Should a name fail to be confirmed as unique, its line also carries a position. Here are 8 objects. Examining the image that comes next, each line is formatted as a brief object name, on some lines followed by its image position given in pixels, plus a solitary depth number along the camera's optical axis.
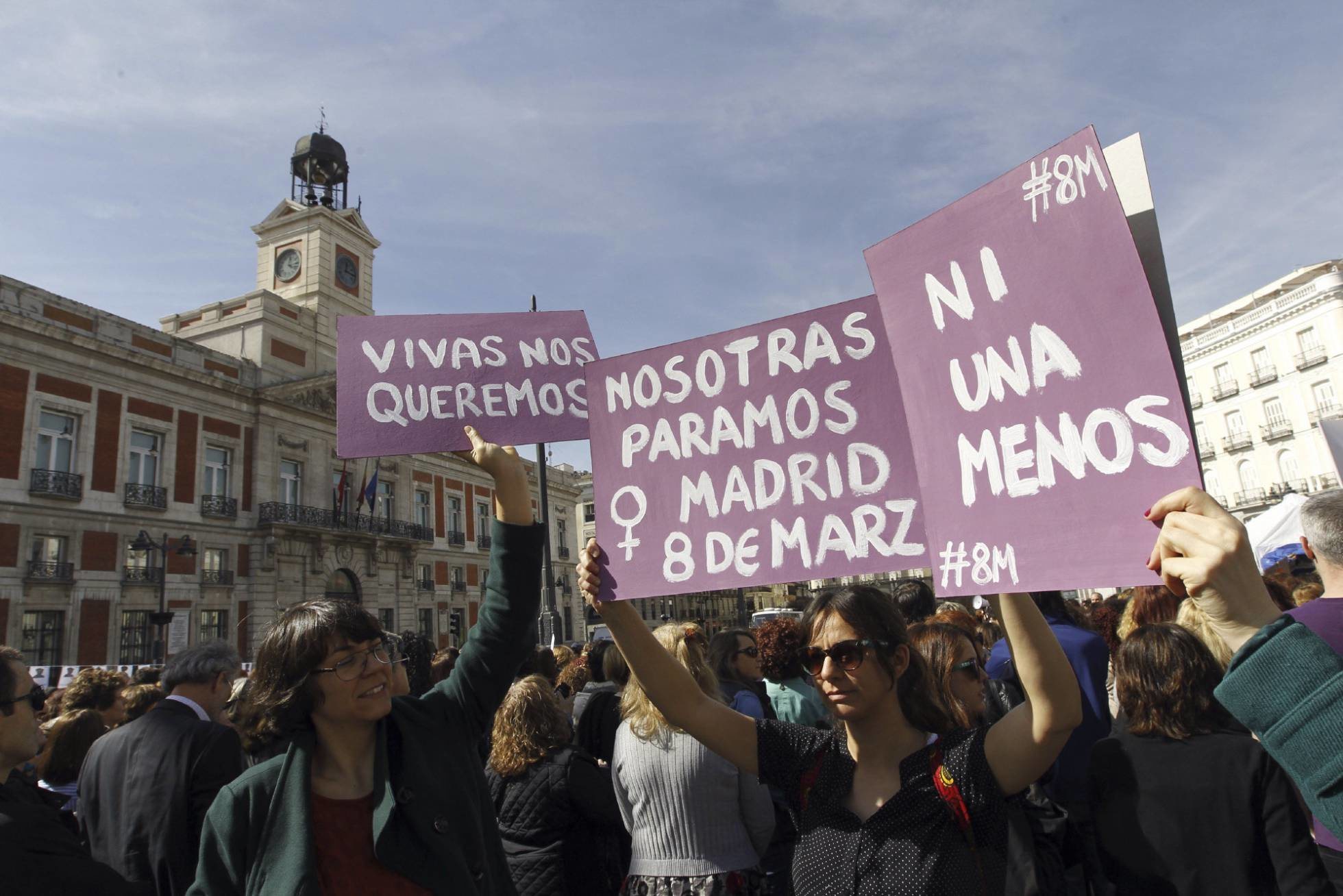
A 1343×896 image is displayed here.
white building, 33.34
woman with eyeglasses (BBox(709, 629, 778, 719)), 4.36
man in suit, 3.00
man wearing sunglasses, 1.77
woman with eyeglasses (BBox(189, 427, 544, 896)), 1.82
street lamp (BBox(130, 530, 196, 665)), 17.64
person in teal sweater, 0.89
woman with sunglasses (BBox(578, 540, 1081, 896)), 1.80
